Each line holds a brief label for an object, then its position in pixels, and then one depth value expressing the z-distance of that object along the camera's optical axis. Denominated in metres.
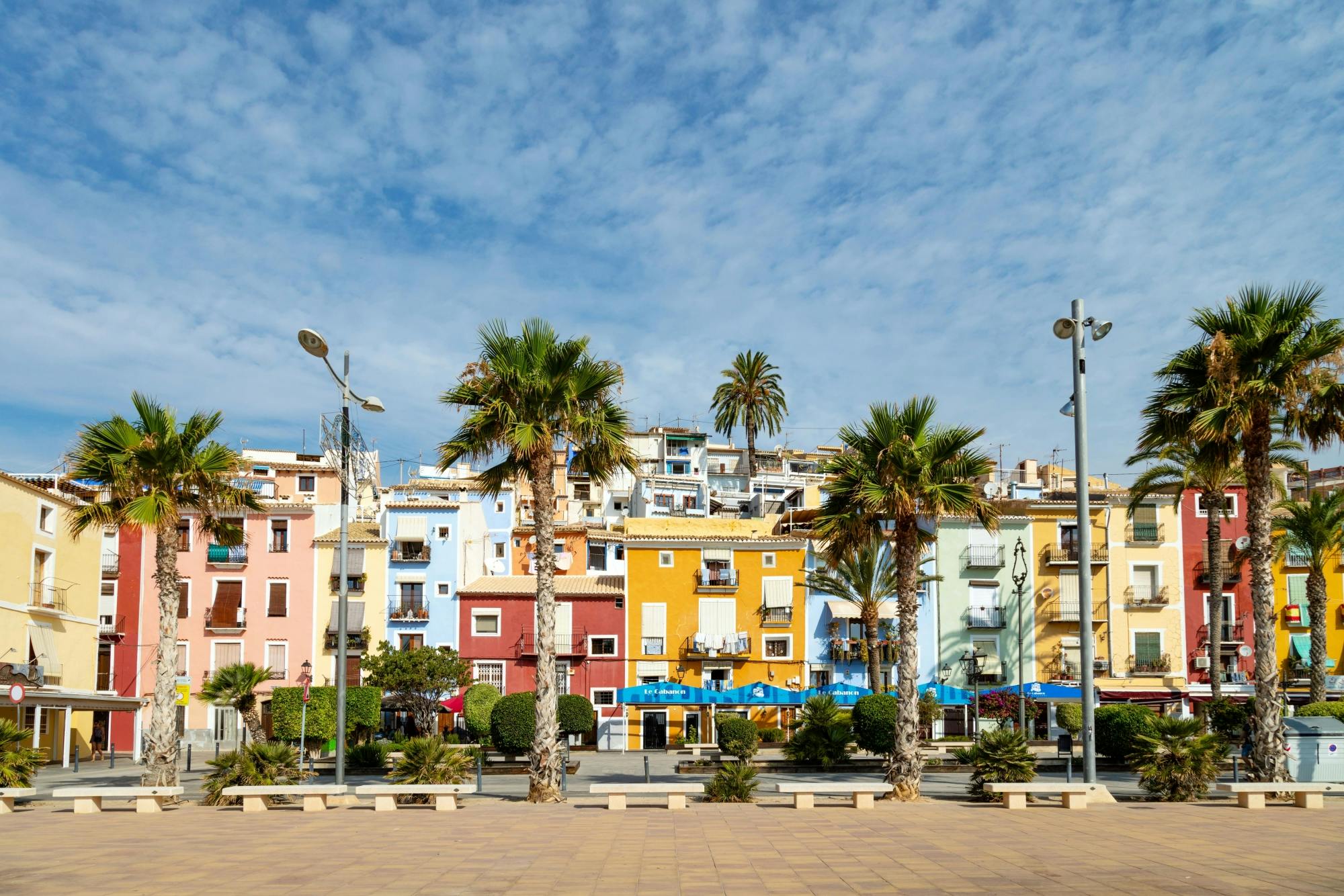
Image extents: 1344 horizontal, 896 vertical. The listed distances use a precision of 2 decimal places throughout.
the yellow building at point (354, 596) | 52.06
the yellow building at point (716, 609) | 51.78
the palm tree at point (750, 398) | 83.44
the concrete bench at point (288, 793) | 21.34
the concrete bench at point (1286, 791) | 20.23
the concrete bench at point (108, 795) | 21.94
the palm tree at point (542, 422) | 22.02
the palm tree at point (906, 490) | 22.88
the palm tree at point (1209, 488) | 36.46
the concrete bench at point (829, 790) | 20.86
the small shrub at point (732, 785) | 22.56
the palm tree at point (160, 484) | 24.73
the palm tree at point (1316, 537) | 39.31
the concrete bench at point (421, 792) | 21.16
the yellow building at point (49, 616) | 39.72
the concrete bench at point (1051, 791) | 20.58
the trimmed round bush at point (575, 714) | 40.59
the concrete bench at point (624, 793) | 20.92
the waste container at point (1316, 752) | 24.19
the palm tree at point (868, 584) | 44.44
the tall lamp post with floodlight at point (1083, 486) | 20.86
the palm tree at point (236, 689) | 29.66
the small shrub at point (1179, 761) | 21.67
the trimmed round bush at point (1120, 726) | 31.53
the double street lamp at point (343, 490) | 21.97
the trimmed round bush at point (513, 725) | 34.50
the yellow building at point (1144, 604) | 53.12
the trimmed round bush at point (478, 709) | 44.66
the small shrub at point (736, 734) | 33.09
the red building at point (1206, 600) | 53.06
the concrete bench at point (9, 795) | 22.36
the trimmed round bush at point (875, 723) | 33.38
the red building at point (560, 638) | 51.50
